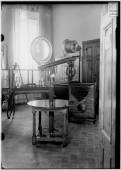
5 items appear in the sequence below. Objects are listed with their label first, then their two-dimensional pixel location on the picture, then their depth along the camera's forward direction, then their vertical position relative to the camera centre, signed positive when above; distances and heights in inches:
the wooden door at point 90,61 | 230.4 +24.9
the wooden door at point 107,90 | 65.2 -3.6
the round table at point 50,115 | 118.2 -23.7
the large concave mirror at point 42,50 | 309.6 +51.8
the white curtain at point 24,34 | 287.9 +74.0
